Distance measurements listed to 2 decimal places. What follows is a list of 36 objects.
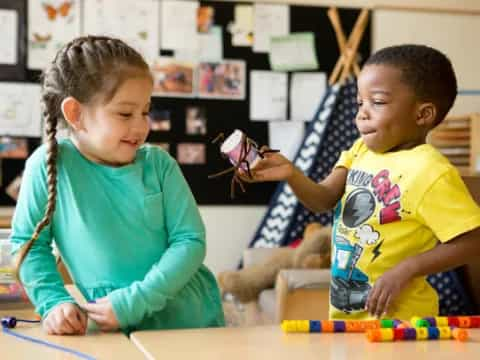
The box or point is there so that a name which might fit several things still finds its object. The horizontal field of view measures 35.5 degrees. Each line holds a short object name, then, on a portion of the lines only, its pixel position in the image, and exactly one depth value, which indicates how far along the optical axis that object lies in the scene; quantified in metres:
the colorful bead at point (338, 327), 1.10
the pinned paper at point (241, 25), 4.10
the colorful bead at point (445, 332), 1.07
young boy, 1.25
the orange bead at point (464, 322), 1.15
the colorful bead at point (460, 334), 1.05
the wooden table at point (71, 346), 0.95
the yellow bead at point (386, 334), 1.04
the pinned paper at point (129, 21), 3.96
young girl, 1.19
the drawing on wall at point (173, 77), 4.05
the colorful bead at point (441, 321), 1.12
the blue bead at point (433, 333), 1.06
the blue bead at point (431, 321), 1.11
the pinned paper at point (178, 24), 4.06
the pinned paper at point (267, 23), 4.12
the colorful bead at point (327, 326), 1.10
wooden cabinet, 3.87
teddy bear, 3.32
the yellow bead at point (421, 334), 1.06
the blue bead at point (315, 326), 1.09
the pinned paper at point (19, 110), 3.86
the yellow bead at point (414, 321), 1.10
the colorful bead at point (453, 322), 1.14
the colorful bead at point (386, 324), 1.11
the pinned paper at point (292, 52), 4.17
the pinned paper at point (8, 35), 3.86
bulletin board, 4.06
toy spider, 1.28
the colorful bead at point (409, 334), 1.05
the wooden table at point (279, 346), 0.94
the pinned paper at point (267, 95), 4.16
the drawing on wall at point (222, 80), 4.10
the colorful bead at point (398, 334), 1.05
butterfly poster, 3.90
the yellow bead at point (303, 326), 1.09
